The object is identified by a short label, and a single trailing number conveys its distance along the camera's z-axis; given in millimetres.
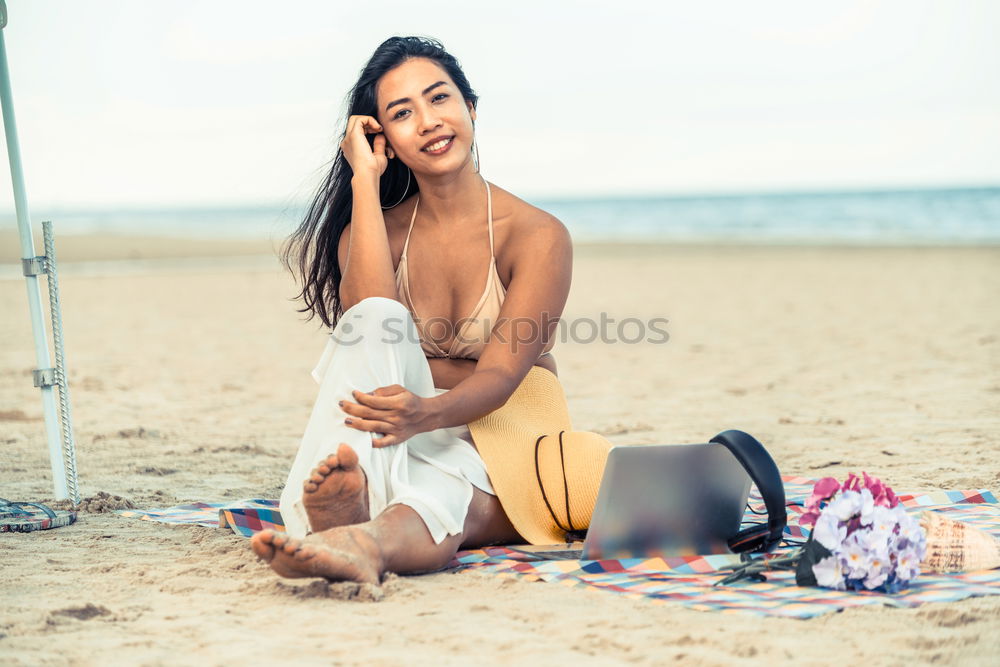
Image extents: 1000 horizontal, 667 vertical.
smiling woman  2656
